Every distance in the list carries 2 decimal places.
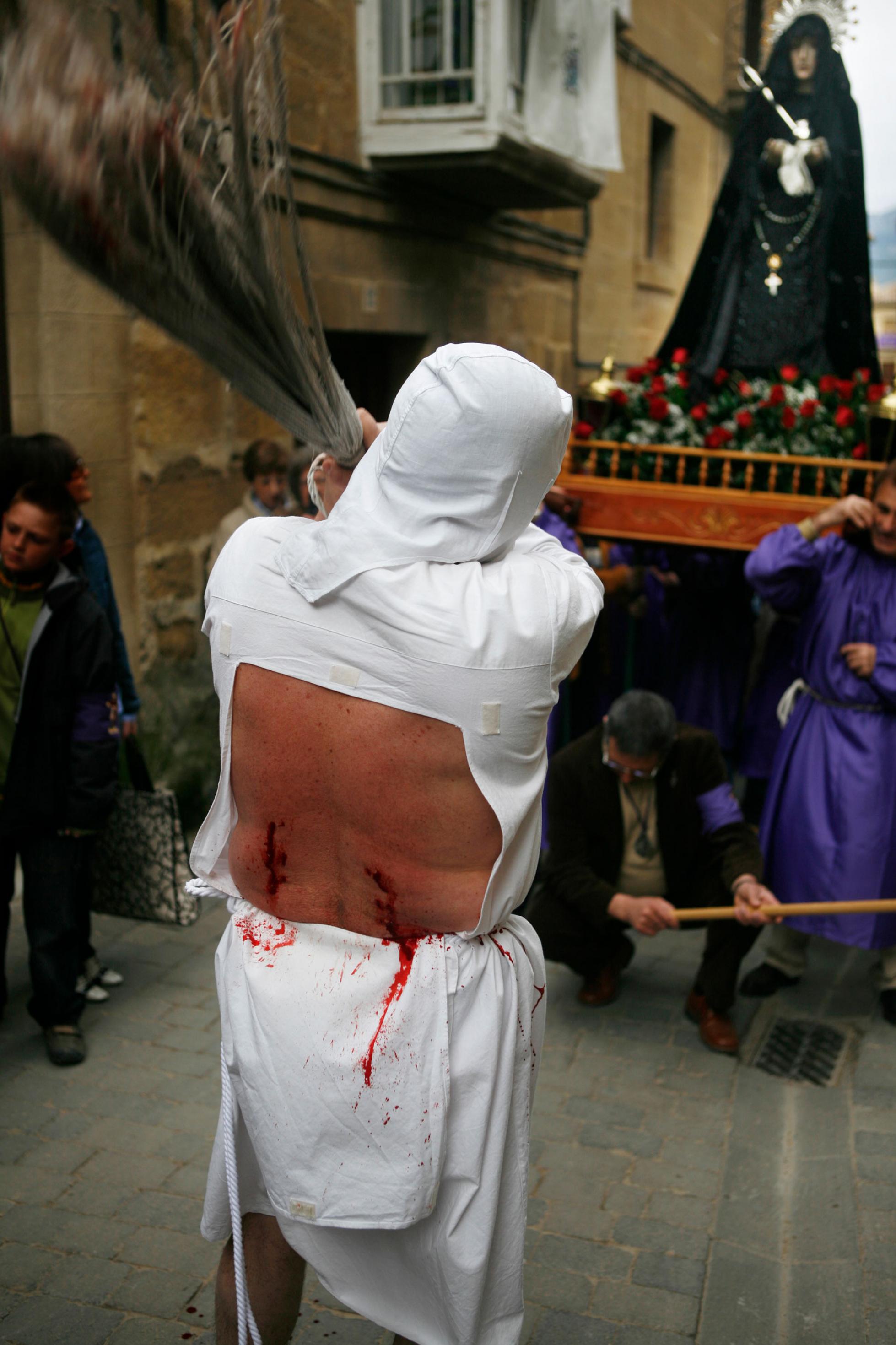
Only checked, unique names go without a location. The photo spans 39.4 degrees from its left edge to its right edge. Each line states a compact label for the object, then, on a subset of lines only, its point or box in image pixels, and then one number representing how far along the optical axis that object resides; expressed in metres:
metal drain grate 4.14
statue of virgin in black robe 6.26
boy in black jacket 3.89
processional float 5.16
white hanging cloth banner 8.84
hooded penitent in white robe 1.87
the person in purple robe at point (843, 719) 4.36
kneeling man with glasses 4.27
